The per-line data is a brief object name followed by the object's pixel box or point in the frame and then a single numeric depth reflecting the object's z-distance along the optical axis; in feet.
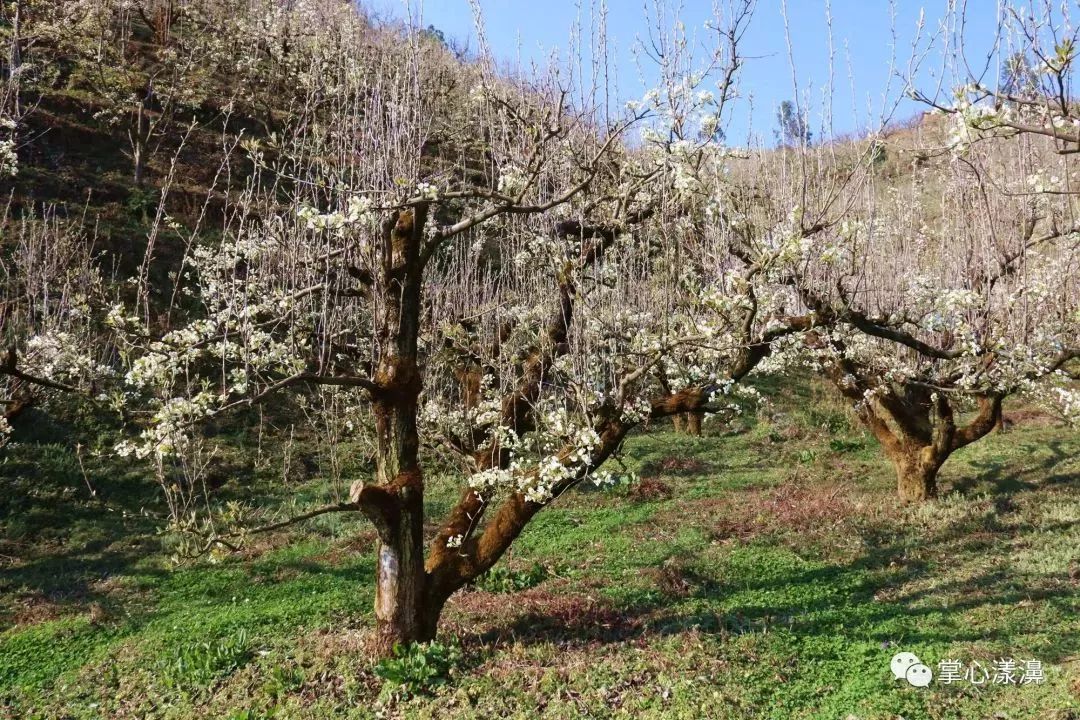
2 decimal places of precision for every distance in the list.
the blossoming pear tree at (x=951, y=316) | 28.84
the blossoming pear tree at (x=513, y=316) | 21.42
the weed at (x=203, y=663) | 23.24
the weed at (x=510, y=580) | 31.09
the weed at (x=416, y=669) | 21.66
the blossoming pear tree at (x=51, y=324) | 38.34
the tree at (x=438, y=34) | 154.43
